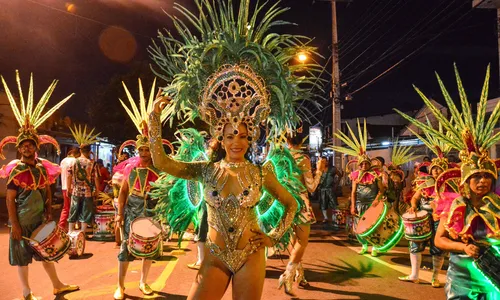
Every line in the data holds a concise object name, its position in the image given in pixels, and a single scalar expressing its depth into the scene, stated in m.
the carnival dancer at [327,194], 13.50
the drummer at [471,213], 3.38
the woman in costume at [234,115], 3.29
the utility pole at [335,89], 18.76
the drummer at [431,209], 6.42
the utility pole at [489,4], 16.17
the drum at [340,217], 12.34
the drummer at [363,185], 8.70
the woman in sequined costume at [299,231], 5.65
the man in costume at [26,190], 5.15
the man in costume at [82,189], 9.83
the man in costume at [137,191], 5.56
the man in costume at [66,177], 10.14
